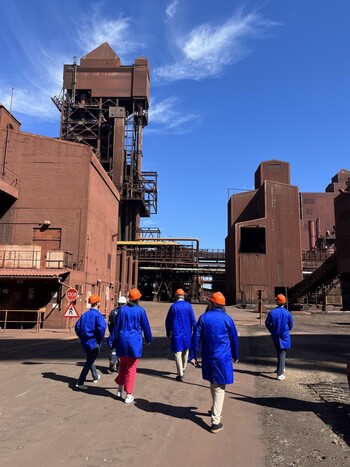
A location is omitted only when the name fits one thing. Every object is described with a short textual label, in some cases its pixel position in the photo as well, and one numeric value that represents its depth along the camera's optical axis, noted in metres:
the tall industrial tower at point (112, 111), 56.28
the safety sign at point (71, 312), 15.23
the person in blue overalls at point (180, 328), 8.12
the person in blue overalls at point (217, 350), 5.21
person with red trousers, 6.35
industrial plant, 23.75
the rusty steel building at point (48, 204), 24.16
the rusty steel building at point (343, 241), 37.22
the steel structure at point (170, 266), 55.31
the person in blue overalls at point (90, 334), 7.36
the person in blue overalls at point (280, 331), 8.47
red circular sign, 17.35
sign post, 15.29
